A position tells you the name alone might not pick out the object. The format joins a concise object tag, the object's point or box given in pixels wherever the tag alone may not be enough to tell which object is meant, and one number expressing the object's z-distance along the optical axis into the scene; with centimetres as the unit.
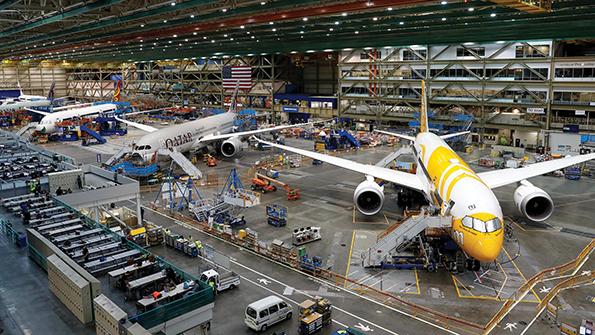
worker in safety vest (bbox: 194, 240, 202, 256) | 3061
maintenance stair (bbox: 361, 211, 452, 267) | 2703
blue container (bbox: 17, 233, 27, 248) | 2078
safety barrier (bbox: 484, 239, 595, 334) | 2253
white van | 2145
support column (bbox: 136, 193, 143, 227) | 3334
